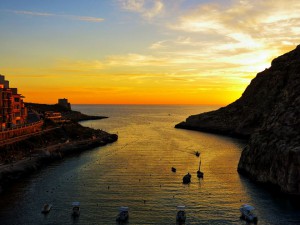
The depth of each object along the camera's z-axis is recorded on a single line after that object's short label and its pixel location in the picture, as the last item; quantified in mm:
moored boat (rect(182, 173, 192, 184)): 70098
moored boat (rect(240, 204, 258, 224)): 48596
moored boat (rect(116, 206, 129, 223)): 48577
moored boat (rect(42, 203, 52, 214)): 52180
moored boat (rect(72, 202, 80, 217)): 50937
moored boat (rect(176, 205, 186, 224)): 48644
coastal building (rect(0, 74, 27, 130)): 102257
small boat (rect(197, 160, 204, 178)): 75546
